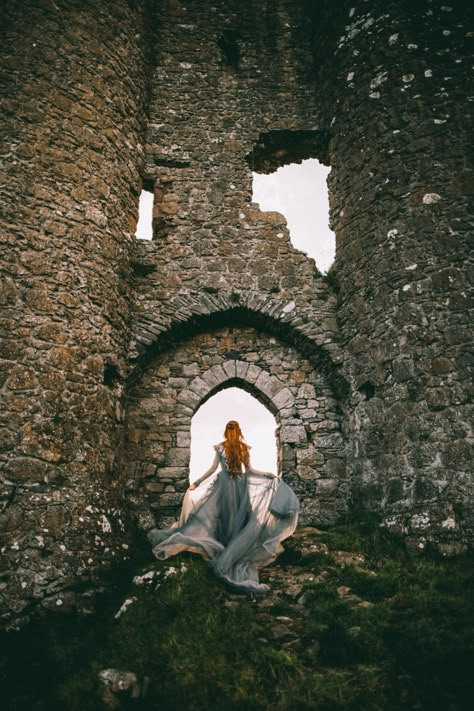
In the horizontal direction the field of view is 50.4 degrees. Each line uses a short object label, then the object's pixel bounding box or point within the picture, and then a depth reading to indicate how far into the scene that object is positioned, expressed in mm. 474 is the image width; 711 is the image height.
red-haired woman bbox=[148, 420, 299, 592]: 4948
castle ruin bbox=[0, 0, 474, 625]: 5270
